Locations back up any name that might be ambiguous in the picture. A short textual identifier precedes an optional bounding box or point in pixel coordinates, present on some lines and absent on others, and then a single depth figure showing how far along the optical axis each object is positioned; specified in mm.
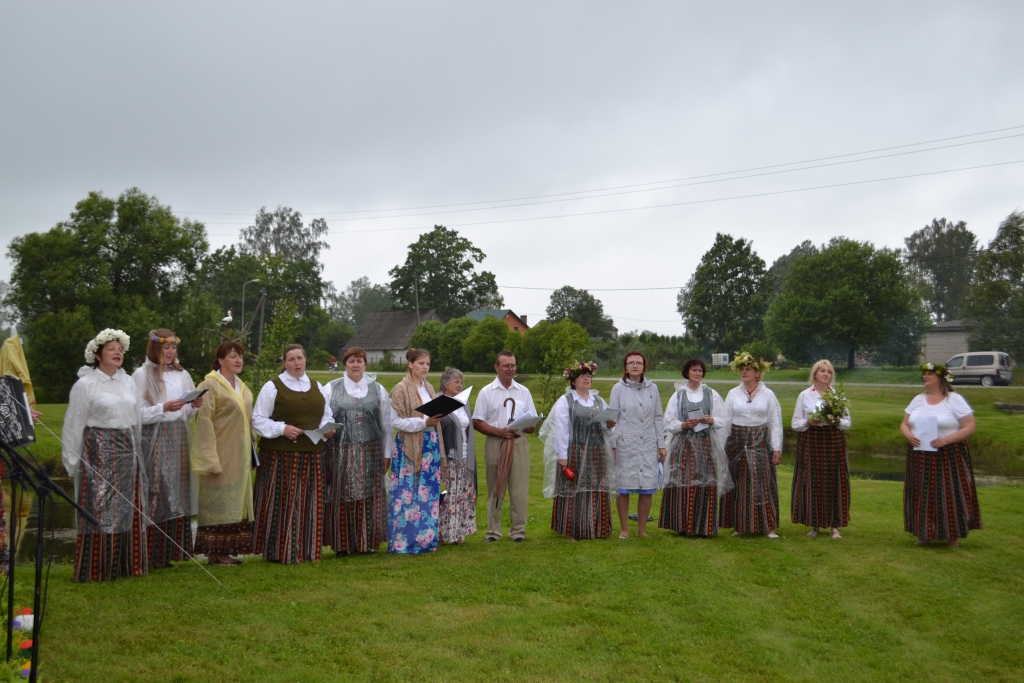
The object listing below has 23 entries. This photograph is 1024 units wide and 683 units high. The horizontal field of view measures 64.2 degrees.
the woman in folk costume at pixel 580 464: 8305
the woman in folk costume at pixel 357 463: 7438
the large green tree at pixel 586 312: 64375
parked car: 30578
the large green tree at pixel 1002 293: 36250
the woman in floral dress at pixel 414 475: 7590
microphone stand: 3211
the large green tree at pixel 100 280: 26734
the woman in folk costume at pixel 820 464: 8539
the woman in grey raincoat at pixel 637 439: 8383
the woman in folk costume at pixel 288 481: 7133
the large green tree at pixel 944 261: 65062
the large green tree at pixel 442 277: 57094
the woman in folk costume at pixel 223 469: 6906
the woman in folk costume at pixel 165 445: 6781
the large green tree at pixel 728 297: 51938
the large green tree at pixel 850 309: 42406
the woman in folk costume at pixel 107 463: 6328
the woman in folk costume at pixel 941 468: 8023
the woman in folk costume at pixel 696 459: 8414
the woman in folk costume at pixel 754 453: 8438
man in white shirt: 8195
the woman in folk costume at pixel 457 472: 7910
